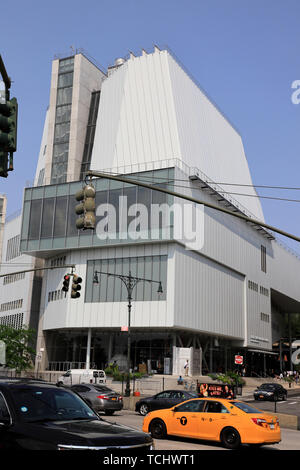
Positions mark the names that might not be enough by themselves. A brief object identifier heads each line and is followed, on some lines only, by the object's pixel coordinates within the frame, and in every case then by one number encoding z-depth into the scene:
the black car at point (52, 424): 6.83
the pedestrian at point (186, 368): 51.95
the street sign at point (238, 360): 36.06
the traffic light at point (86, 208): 12.56
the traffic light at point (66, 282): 24.59
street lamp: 36.03
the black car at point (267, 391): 41.97
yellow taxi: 14.83
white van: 43.69
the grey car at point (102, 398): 26.28
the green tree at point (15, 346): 52.81
